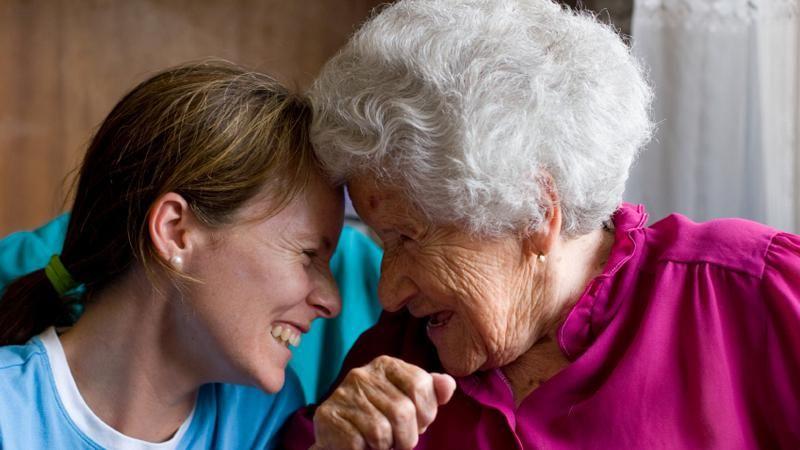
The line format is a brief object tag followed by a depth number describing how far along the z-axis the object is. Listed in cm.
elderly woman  127
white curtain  148
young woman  132
